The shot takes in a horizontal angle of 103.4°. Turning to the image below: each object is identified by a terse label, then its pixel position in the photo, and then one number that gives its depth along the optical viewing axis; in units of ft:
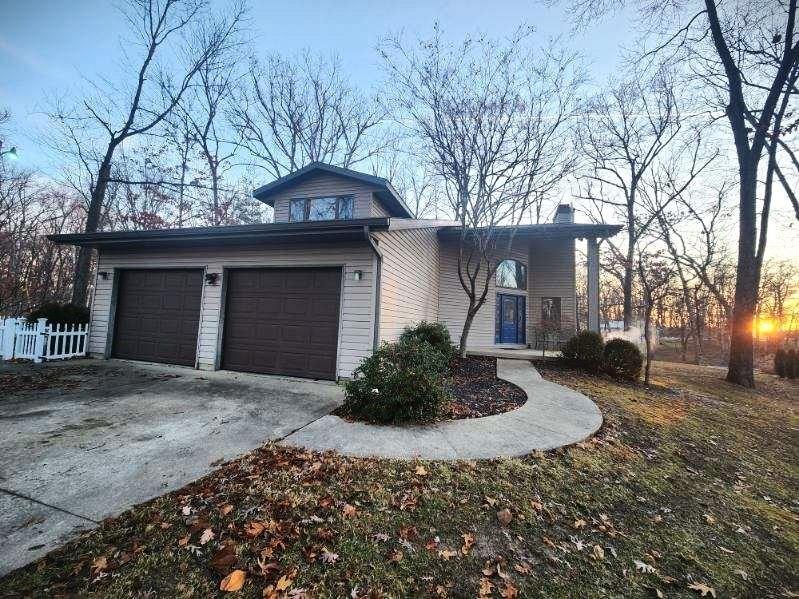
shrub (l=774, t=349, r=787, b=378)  37.17
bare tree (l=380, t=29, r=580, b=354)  27.81
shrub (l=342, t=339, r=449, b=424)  14.23
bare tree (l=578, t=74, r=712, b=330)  45.96
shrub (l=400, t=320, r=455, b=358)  27.58
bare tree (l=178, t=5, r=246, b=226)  47.78
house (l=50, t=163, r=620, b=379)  21.20
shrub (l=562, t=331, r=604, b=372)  28.74
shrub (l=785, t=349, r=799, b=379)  35.88
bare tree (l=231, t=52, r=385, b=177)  53.01
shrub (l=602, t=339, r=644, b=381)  27.17
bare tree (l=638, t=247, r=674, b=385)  25.21
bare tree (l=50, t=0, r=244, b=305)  39.68
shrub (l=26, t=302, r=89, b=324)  25.93
